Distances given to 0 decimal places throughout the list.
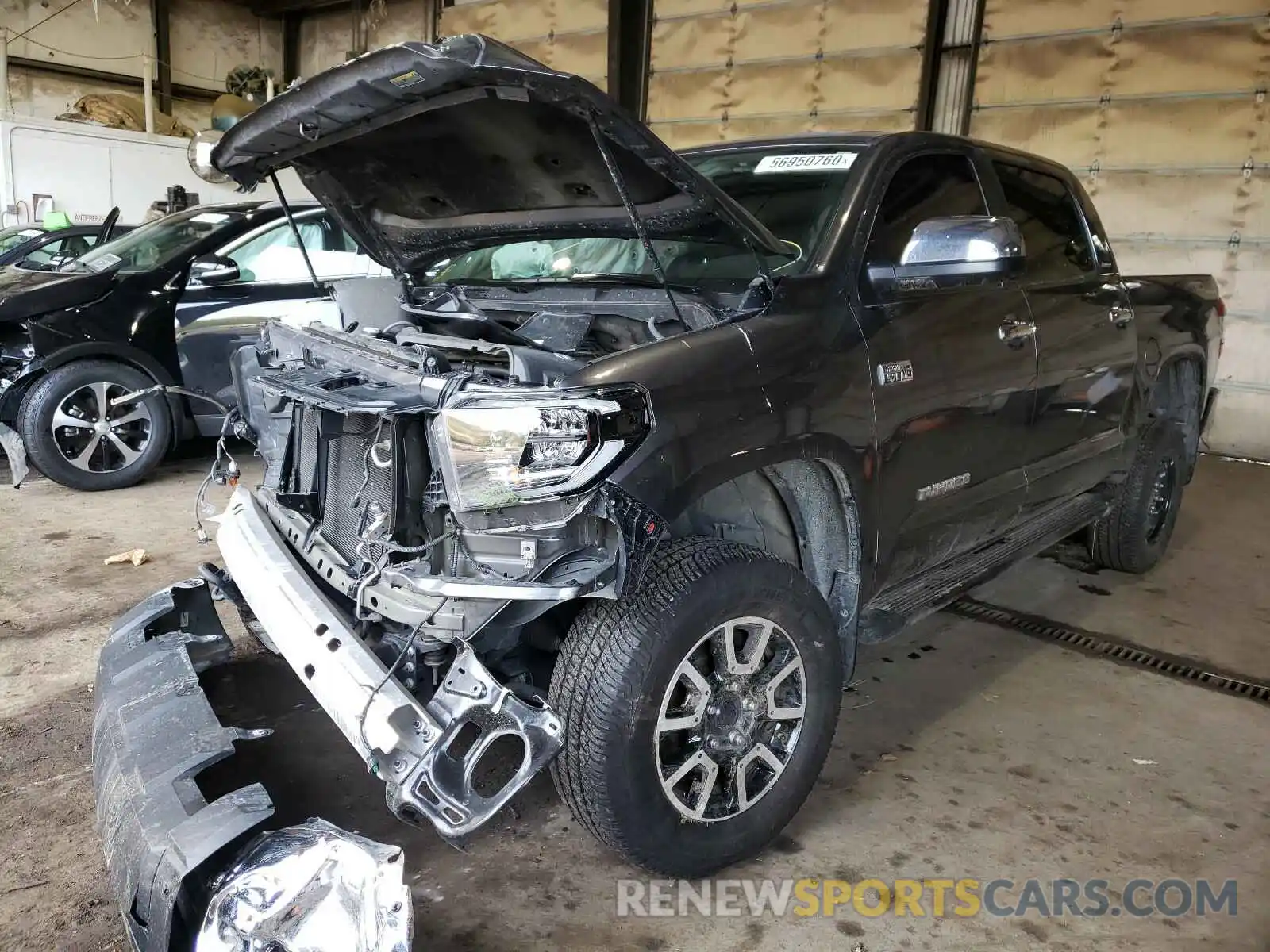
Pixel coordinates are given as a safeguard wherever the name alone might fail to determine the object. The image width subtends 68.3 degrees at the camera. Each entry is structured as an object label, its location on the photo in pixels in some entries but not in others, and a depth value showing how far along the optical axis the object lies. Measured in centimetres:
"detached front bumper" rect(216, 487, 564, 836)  175
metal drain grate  340
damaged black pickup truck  181
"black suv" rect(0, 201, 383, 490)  502
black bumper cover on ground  161
